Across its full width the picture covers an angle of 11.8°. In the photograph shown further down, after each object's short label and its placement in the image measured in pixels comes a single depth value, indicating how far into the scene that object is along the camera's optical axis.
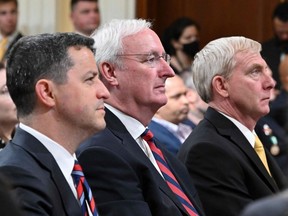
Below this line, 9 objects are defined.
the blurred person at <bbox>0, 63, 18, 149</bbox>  6.34
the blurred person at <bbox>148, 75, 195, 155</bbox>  7.75
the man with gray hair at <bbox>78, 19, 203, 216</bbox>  4.98
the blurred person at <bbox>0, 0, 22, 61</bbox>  10.93
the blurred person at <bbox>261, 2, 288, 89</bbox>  10.99
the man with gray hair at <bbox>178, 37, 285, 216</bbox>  5.74
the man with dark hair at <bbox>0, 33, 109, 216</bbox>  4.53
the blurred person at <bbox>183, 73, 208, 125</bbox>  9.56
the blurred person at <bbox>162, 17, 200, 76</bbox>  11.30
